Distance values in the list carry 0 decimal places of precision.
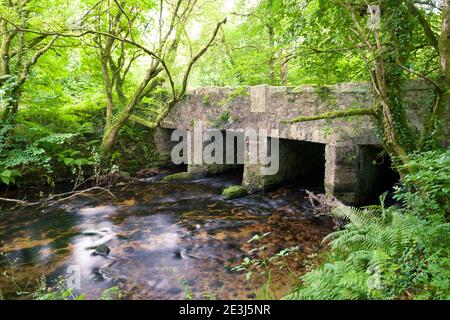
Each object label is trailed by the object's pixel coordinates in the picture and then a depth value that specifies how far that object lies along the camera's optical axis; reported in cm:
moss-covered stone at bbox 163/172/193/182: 1084
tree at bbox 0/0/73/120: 731
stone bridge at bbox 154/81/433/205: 656
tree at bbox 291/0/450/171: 399
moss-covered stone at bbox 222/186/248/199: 871
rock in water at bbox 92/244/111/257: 555
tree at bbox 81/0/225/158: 936
